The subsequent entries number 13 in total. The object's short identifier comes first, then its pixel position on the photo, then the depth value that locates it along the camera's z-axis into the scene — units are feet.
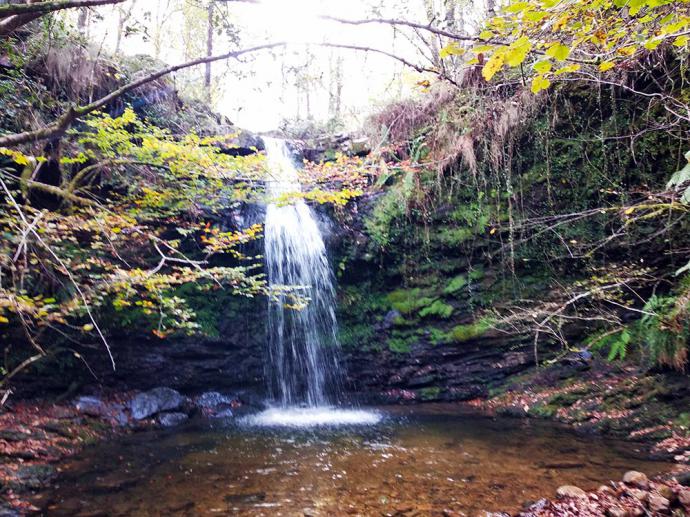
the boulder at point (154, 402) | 22.18
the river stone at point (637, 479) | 11.04
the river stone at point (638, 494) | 10.28
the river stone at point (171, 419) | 21.67
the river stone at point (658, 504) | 9.72
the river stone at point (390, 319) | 28.45
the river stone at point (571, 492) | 10.94
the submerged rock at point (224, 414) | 23.89
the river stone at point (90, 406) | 21.28
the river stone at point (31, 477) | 12.78
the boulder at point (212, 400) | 25.17
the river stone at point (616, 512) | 9.75
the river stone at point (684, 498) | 9.68
